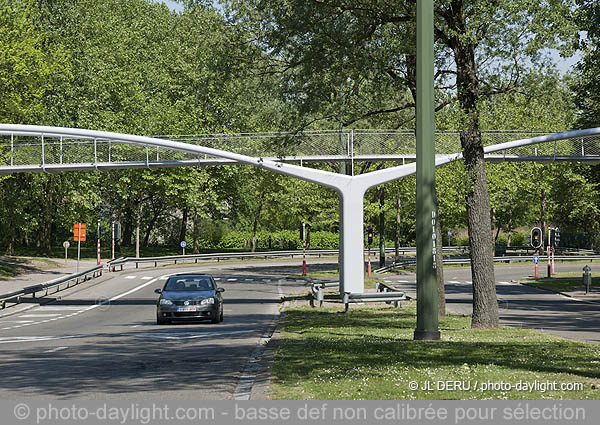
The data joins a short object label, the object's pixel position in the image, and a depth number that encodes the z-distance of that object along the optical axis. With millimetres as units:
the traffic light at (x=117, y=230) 62988
